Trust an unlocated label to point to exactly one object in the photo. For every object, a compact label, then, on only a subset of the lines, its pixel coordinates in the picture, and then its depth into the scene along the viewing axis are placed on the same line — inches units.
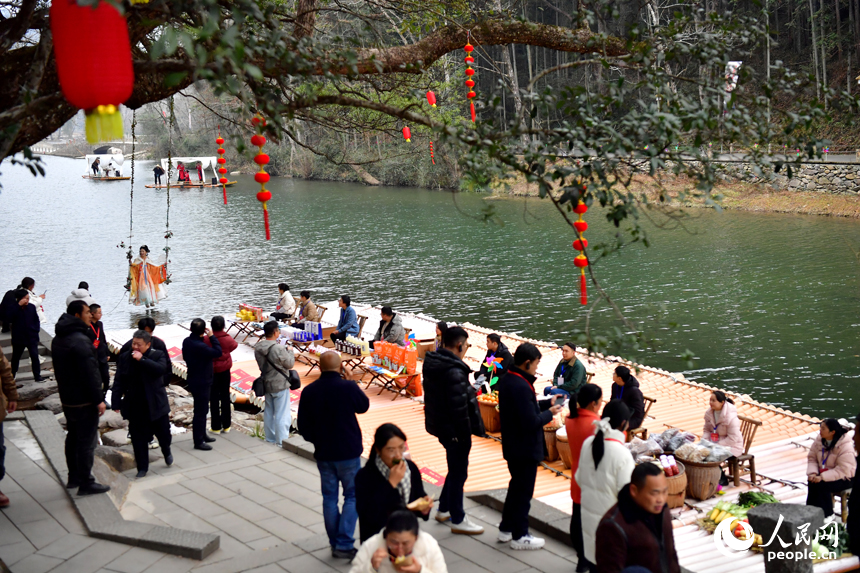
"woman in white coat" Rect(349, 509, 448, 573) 148.5
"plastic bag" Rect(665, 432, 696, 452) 326.0
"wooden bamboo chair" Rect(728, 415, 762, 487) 325.4
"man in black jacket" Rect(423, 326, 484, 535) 225.3
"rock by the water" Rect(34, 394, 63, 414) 403.2
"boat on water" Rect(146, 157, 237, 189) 1222.2
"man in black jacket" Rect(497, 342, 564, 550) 215.0
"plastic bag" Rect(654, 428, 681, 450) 331.0
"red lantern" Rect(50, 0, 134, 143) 130.3
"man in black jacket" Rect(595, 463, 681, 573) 146.9
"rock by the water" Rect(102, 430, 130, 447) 350.0
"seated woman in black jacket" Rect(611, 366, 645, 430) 328.5
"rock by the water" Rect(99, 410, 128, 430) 393.4
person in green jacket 386.6
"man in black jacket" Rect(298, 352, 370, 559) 214.8
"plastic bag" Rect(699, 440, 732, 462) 308.0
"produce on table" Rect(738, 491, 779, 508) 293.7
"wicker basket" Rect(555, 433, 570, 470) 344.8
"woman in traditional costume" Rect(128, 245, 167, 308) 799.1
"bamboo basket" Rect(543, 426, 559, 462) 354.9
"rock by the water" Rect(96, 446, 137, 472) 306.8
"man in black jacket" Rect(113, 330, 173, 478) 290.7
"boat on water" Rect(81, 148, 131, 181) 2150.6
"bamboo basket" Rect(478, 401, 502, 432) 396.2
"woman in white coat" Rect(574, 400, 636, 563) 177.3
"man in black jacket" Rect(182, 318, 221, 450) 331.6
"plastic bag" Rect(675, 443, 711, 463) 311.1
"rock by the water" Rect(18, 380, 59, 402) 434.5
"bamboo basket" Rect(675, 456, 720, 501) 308.0
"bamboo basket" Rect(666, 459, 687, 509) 296.4
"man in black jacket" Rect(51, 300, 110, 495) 257.4
